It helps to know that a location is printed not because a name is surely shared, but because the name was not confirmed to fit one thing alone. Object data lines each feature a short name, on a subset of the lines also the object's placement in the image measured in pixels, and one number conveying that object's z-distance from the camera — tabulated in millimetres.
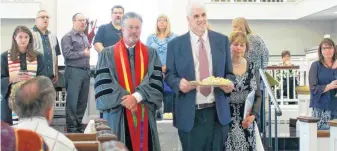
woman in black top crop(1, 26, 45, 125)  5816
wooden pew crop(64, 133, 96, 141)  3252
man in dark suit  4312
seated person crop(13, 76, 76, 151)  2571
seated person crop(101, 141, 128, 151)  2086
